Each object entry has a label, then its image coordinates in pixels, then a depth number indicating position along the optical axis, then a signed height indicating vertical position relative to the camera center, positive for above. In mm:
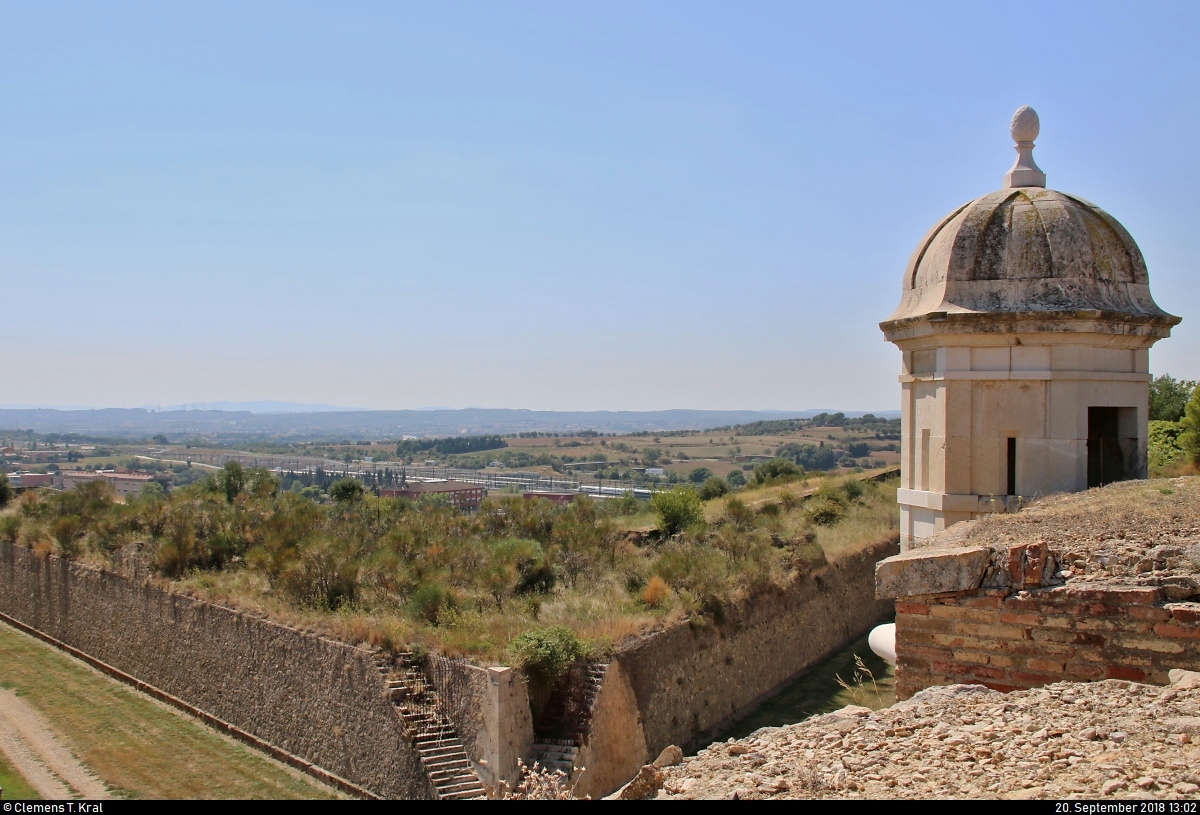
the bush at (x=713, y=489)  33656 -2738
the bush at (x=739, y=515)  22938 -2703
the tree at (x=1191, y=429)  15345 -153
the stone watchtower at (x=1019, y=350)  7906 +643
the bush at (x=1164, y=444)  16558 -490
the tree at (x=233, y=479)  32375 -2335
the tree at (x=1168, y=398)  24062 +651
